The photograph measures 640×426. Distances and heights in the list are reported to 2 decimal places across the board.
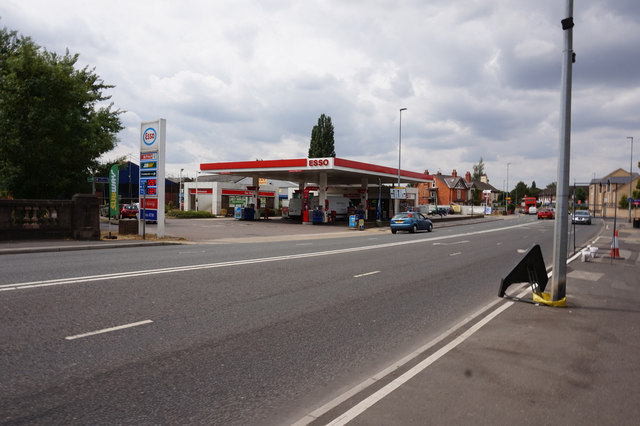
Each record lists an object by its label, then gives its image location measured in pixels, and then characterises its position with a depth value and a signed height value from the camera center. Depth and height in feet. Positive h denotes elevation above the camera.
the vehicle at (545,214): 189.16 -3.41
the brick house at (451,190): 331.98 +12.04
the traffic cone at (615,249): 48.88 -4.84
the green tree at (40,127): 62.64 +10.96
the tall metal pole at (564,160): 24.08 +2.61
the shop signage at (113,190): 69.67 +1.86
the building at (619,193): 261.77 +10.12
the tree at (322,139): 222.07 +33.34
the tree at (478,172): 425.28 +33.16
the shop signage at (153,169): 66.03 +5.09
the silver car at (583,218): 145.38 -3.82
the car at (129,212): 120.01 -3.10
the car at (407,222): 97.86 -4.14
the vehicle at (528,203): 308.30 +2.21
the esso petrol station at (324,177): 119.34 +9.45
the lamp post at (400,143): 130.06 +18.72
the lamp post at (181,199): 192.65 +1.37
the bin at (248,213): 139.54 -3.30
